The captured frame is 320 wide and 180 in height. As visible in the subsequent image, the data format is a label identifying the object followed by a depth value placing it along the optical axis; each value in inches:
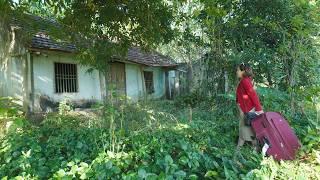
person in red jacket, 117.7
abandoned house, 275.6
